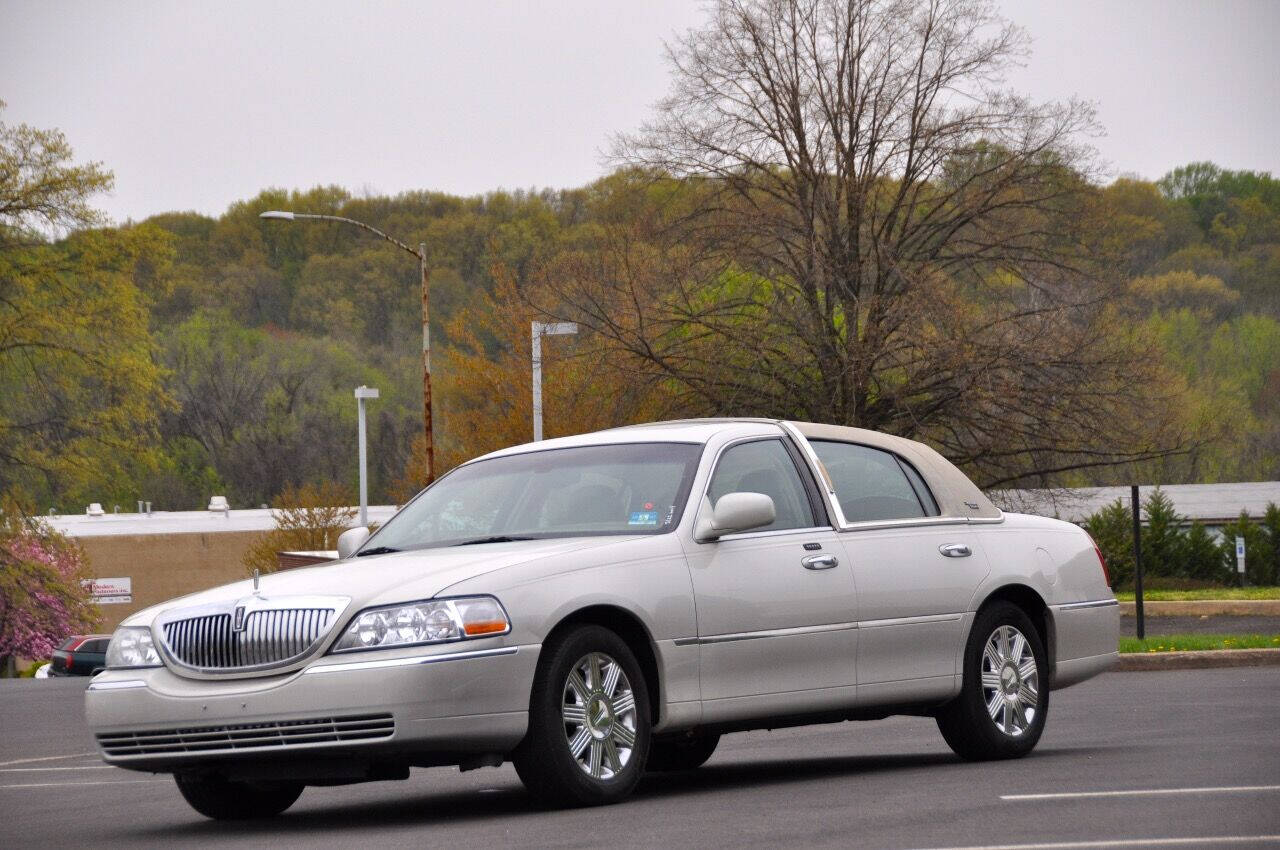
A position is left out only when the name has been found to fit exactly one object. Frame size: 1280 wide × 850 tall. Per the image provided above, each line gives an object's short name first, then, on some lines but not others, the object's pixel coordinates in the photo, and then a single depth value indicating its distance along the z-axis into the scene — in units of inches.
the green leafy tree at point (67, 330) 1914.4
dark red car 1911.9
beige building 2987.2
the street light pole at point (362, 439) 1888.0
